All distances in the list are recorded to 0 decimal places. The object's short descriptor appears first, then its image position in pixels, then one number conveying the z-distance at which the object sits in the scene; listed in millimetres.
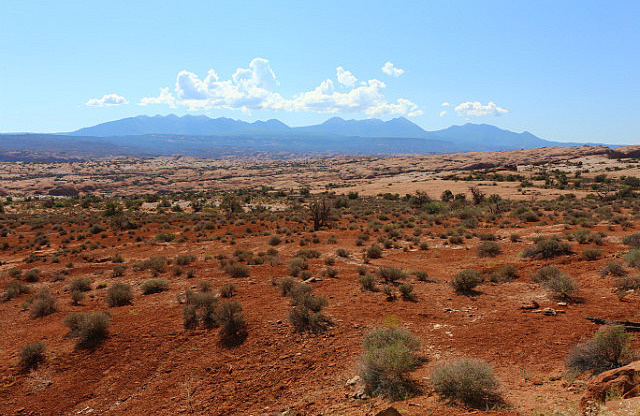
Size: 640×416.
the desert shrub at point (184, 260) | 15914
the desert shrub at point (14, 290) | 12280
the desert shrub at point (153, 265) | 14672
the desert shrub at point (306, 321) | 8414
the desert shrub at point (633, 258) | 10153
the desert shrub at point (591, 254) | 12158
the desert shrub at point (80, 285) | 12609
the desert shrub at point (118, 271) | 14703
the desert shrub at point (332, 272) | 13086
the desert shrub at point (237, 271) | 13461
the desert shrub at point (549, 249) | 13227
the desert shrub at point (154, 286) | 11993
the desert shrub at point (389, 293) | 10195
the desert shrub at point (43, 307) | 10258
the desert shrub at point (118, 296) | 10807
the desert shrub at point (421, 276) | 12180
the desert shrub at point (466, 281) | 10461
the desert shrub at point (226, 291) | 11125
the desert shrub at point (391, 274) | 11844
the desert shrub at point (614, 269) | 10062
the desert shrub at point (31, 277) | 14640
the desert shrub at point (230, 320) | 8414
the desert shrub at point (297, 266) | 13555
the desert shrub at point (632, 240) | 12969
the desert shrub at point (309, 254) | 16478
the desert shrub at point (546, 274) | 10211
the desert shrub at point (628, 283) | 8875
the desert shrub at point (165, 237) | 22625
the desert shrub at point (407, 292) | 10141
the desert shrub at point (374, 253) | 16297
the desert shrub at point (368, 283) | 11203
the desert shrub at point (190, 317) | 9000
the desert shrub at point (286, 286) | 11047
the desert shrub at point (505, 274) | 11195
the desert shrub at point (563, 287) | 9094
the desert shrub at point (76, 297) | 11297
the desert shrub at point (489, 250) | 15109
